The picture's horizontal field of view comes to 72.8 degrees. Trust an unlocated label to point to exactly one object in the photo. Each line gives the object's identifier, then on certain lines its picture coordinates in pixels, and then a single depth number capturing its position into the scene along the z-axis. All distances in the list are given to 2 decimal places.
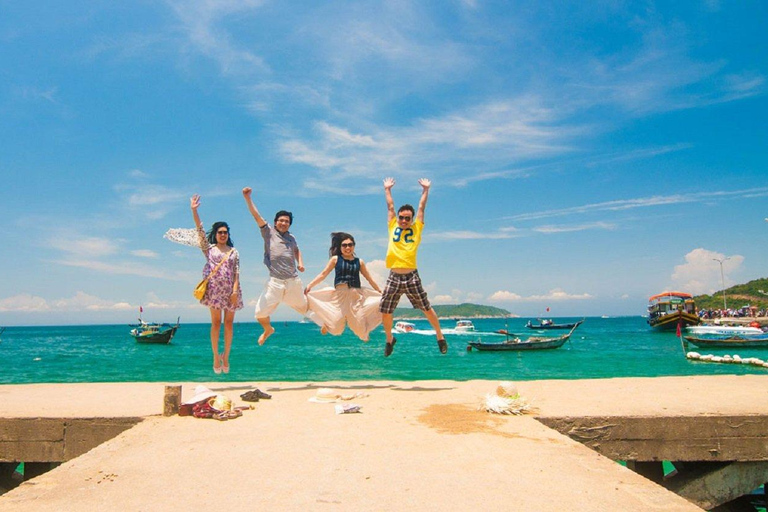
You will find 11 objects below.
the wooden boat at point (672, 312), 76.44
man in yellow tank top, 8.80
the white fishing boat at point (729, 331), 52.79
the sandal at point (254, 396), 7.21
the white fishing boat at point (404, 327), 110.44
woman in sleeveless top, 9.21
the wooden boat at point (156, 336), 71.44
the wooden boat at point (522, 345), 47.84
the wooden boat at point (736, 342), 45.94
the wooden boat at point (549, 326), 118.81
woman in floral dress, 8.76
